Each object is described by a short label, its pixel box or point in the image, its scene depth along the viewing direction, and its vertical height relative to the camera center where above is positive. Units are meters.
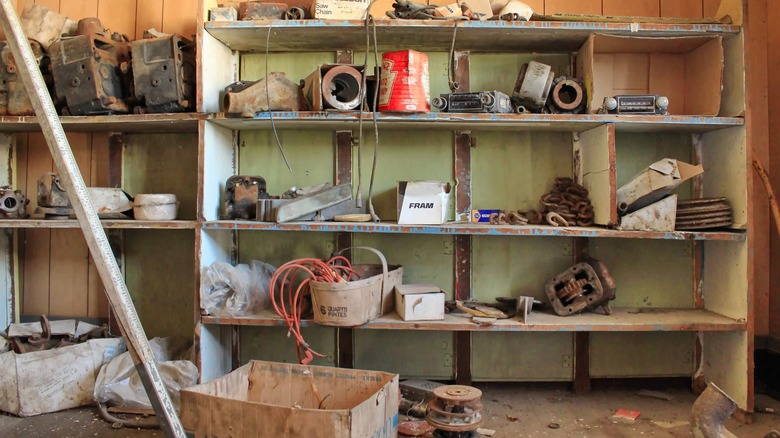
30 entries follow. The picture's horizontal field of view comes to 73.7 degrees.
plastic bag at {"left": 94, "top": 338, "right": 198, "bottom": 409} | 2.50 -0.77
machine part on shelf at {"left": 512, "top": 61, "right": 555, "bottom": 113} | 2.52 +0.69
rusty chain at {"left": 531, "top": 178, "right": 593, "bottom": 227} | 2.60 +0.11
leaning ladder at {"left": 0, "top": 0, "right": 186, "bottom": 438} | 1.78 +0.03
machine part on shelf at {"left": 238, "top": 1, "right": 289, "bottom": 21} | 2.62 +1.09
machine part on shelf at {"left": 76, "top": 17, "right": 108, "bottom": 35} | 2.80 +1.07
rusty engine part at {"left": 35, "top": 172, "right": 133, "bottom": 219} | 2.65 +0.12
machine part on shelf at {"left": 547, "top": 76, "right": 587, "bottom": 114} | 2.52 +0.62
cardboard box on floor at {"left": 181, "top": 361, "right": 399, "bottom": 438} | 1.75 -0.67
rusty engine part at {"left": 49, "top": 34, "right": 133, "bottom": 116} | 2.58 +0.74
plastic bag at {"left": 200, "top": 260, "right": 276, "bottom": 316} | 2.56 -0.34
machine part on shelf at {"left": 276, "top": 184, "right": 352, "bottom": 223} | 2.49 +0.11
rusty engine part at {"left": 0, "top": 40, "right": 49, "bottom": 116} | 2.69 +0.68
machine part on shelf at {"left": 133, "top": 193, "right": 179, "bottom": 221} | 2.62 +0.09
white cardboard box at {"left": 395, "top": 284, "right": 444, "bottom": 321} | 2.46 -0.38
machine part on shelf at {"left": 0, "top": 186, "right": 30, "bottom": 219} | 2.70 +0.11
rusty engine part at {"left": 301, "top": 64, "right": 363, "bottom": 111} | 2.46 +0.66
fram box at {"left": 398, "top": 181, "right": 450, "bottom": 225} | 2.50 +0.10
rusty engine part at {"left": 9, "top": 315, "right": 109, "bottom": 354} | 2.73 -0.62
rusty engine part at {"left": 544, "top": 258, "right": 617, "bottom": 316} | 2.56 -0.32
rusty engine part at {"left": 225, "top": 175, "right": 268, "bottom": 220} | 2.67 +0.15
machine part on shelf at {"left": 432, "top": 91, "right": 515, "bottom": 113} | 2.48 +0.59
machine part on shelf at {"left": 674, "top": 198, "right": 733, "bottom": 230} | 2.51 +0.06
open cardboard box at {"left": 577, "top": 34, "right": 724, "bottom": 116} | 2.79 +0.85
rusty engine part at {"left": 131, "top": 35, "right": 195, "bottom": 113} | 2.56 +0.74
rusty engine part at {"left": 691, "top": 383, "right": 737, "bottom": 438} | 1.89 -0.69
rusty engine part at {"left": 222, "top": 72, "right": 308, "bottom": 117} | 2.49 +0.63
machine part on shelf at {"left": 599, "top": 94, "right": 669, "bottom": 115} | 2.47 +0.58
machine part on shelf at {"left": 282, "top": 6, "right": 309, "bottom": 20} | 2.60 +1.06
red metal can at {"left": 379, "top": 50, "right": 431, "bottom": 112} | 2.40 +0.67
